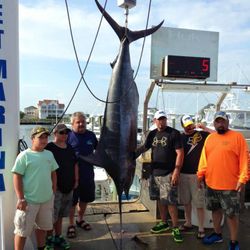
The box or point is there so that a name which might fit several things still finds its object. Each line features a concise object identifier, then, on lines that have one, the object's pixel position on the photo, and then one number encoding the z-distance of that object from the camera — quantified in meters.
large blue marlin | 3.03
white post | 3.15
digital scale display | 5.72
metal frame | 5.68
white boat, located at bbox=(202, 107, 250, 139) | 12.80
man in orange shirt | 3.41
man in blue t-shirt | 3.90
